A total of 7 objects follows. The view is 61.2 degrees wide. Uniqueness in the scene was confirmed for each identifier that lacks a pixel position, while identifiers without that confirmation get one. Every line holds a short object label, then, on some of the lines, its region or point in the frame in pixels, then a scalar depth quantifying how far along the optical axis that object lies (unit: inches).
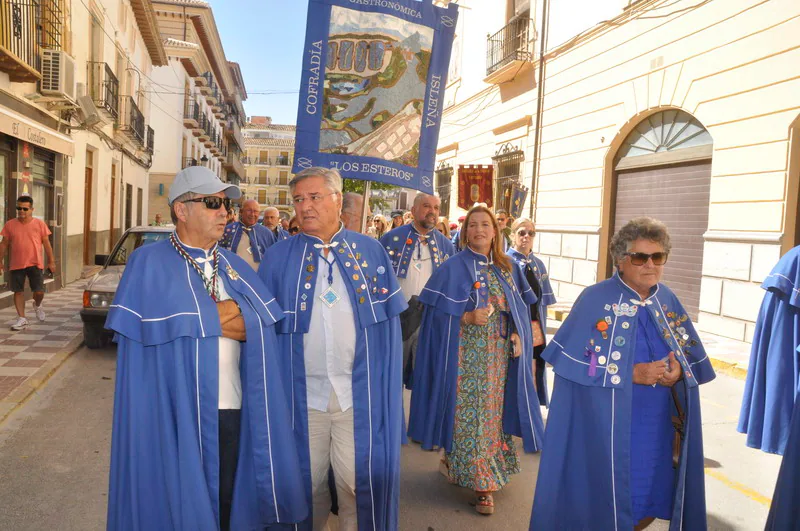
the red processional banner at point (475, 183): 671.1
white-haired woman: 125.0
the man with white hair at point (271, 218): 464.5
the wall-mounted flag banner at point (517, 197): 566.3
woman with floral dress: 174.9
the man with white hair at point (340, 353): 127.3
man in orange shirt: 362.6
